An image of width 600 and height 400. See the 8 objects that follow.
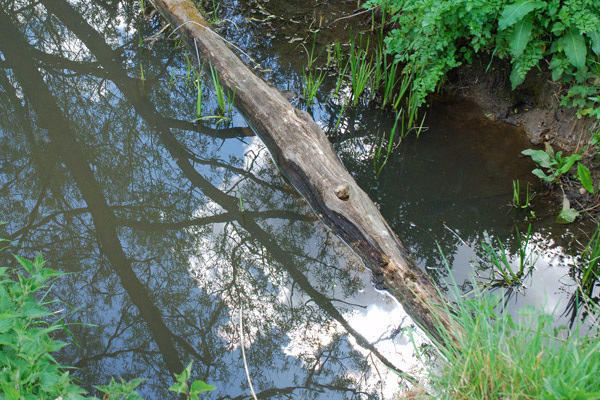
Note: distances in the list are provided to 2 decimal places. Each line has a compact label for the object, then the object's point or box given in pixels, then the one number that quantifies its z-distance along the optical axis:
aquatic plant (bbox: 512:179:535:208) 3.47
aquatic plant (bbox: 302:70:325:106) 4.33
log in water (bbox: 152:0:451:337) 2.71
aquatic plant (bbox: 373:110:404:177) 3.83
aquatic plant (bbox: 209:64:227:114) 4.12
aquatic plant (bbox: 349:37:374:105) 4.19
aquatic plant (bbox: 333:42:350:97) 4.38
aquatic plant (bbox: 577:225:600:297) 2.82
